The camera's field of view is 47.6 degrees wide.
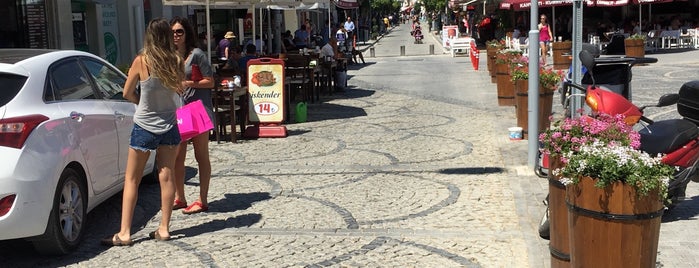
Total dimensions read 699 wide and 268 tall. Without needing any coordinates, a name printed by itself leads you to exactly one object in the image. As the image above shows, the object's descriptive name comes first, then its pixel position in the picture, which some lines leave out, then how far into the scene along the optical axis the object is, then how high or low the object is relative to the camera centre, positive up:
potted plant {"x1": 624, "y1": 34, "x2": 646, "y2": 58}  22.22 -0.25
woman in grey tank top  5.76 -0.45
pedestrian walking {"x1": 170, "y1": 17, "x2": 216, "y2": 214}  6.62 -0.30
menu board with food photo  11.66 -0.59
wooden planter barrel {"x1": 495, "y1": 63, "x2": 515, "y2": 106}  13.62 -0.78
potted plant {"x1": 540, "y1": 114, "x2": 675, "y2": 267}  3.73 -0.79
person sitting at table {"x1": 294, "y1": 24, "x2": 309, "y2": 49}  27.17 +0.35
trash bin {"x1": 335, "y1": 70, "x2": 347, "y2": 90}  18.20 -0.78
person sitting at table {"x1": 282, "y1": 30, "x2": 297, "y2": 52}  23.56 +0.14
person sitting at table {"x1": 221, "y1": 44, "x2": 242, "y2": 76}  13.19 -0.26
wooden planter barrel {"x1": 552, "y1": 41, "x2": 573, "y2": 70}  23.06 -0.39
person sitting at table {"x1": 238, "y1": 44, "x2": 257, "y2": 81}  13.57 -0.17
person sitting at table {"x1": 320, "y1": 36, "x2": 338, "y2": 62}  17.92 -0.15
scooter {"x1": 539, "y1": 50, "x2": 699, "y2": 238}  5.72 -0.72
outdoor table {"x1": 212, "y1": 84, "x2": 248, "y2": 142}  10.91 -0.78
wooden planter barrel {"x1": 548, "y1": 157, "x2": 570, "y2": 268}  4.55 -1.06
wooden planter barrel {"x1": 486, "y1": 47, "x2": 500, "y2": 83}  18.84 -0.46
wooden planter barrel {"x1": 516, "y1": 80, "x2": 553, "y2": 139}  9.69 -0.83
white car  5.04 -0.63
